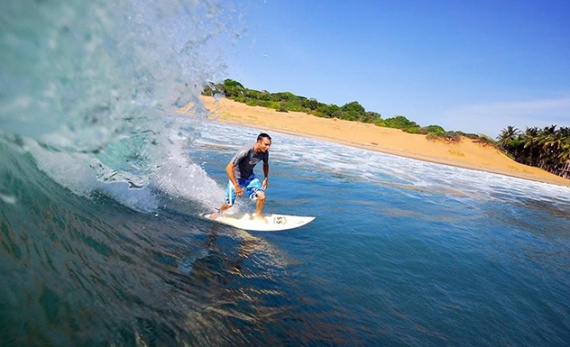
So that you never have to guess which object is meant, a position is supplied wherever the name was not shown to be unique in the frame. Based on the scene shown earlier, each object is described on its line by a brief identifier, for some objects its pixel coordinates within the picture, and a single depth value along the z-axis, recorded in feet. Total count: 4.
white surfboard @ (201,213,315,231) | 19.74
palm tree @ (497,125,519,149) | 188.96
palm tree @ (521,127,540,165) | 173.68
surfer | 19.24
